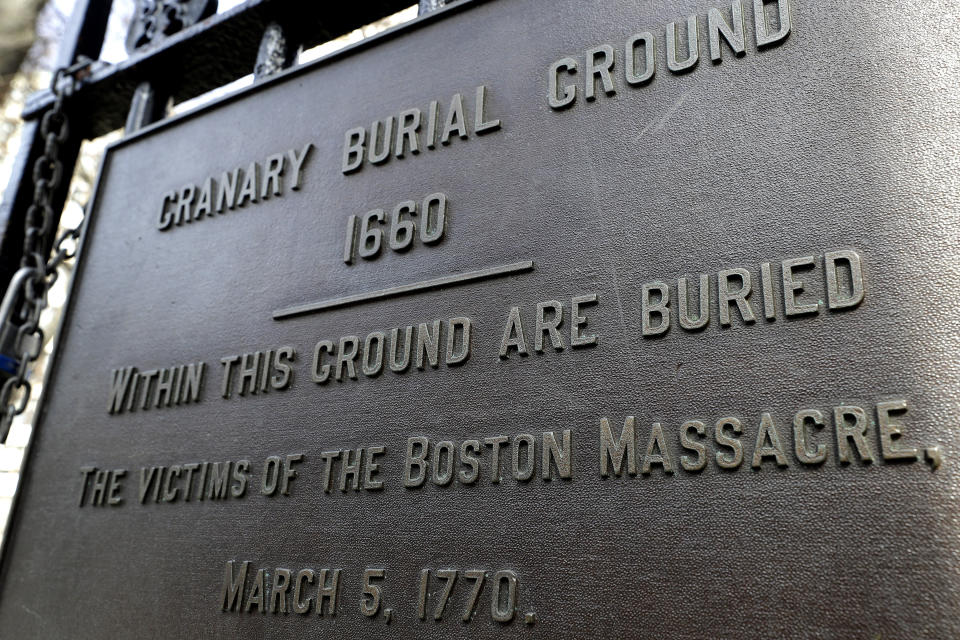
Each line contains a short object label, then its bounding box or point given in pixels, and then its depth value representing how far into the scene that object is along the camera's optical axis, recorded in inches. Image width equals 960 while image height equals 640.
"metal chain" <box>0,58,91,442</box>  33.6
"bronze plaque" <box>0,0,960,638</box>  19.0
